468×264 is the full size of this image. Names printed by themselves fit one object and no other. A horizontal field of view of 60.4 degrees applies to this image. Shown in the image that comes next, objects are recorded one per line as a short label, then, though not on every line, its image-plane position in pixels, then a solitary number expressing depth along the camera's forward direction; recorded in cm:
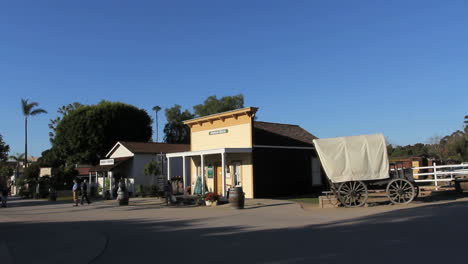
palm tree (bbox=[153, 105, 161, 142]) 7551
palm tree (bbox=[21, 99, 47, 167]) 5536
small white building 3198
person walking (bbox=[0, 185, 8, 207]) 2681
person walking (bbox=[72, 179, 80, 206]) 2494
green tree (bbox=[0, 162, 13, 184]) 6209
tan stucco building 2403
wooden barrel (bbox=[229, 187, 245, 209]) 1877
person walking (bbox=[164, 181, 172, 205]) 2316
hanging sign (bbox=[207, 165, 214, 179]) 2668
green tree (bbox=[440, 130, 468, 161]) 4717
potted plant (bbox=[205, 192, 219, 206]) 2128
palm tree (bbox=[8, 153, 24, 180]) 7736
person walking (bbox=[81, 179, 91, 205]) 2556
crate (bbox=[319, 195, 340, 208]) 1798
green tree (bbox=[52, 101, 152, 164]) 4547
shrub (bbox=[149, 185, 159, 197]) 2986
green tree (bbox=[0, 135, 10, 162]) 3303
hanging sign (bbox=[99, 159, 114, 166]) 3131
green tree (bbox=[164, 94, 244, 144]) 5994
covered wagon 1719
